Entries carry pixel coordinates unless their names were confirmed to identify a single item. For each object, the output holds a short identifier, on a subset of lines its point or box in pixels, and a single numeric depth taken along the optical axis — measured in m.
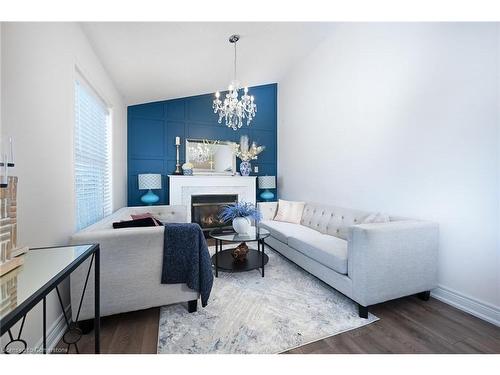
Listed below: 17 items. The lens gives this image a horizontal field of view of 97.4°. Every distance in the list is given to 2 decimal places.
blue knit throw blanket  1.62
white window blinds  2.02
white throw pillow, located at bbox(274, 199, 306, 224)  3.59
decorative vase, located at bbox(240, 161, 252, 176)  4.44
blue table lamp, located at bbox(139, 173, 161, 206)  3.65
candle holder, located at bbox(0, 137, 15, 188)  0.86
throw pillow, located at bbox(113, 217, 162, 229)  1.76
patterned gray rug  1.43
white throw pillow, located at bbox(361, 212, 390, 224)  2.23
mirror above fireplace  4.27
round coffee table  2.37
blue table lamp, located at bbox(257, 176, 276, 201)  4.51
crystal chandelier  2.92
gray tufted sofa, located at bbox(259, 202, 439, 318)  1.71
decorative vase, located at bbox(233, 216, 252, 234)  2.61
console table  0.62
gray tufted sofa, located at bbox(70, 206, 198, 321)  1.49
